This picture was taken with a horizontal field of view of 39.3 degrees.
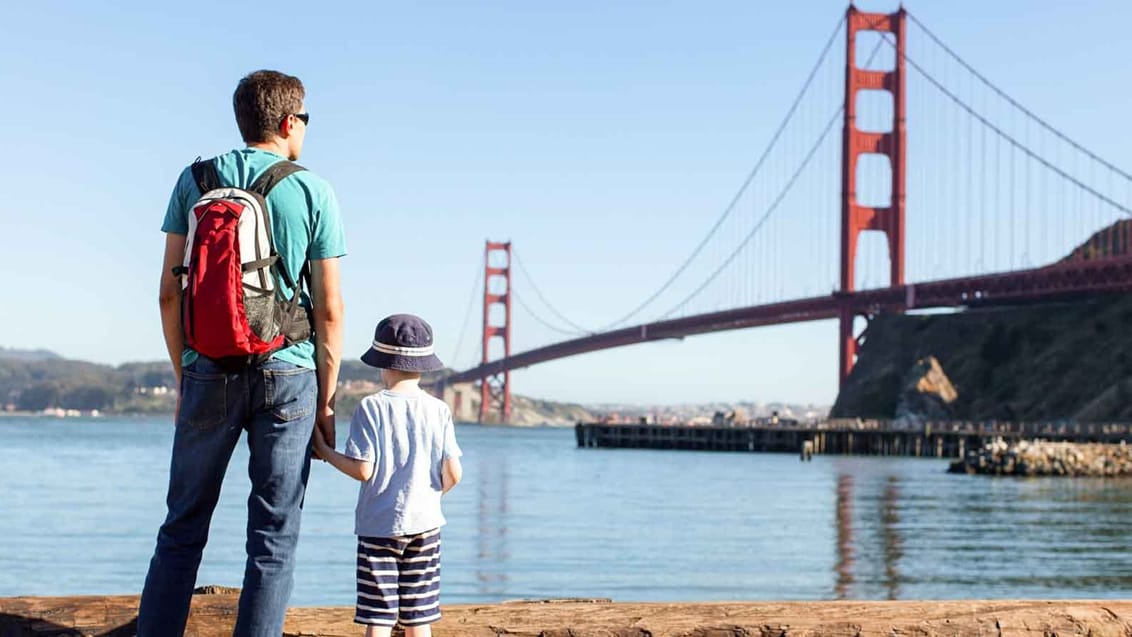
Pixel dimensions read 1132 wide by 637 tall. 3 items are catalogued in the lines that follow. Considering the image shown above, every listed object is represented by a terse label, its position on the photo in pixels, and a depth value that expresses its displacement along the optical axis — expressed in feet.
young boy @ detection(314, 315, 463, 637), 12.32
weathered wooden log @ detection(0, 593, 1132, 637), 12.94
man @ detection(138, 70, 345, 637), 11.41
